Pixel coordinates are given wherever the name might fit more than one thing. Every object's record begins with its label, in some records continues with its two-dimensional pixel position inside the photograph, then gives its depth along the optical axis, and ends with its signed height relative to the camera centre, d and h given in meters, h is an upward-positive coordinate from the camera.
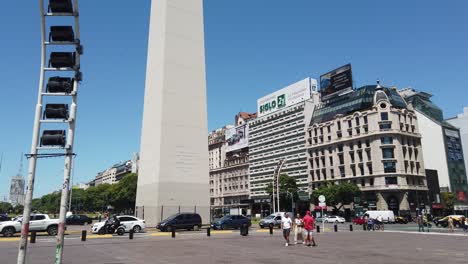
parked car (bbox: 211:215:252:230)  37.88 -1.17
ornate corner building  79.50 +13.70
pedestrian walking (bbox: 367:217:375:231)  40.03 -1.59
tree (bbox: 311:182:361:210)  77.19 +3.43
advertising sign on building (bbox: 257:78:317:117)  107.56 +35.12
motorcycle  30.55 -1.26
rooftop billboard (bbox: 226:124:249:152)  131.38 +26.68
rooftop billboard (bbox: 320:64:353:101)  92.88 +32.87
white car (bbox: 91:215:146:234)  32.72 -1.02
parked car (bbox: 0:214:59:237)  28.98 -1.04
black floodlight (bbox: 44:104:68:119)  7.29 +1.98
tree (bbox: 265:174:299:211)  88.75 +4.82
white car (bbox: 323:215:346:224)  67.24 -1.73
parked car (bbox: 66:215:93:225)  53.90 -1.15
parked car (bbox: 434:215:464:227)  48.96 -1.68
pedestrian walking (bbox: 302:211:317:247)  19.89 -0.88
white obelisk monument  38.19 +9.77
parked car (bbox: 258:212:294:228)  43.66 -1.28
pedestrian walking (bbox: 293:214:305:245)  21.23 -0.94
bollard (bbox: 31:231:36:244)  22.04 -1.46
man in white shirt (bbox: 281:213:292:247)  20.84 -0.87
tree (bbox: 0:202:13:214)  180.00 +2.74
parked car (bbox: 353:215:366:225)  59.56 -1.88
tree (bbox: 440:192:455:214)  87.20 +1.77
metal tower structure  7.18 +2.44
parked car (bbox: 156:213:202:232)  33.78 -1.00
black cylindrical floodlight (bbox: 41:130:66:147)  7.16 +1.43
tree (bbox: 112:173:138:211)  99.38 +4.81
